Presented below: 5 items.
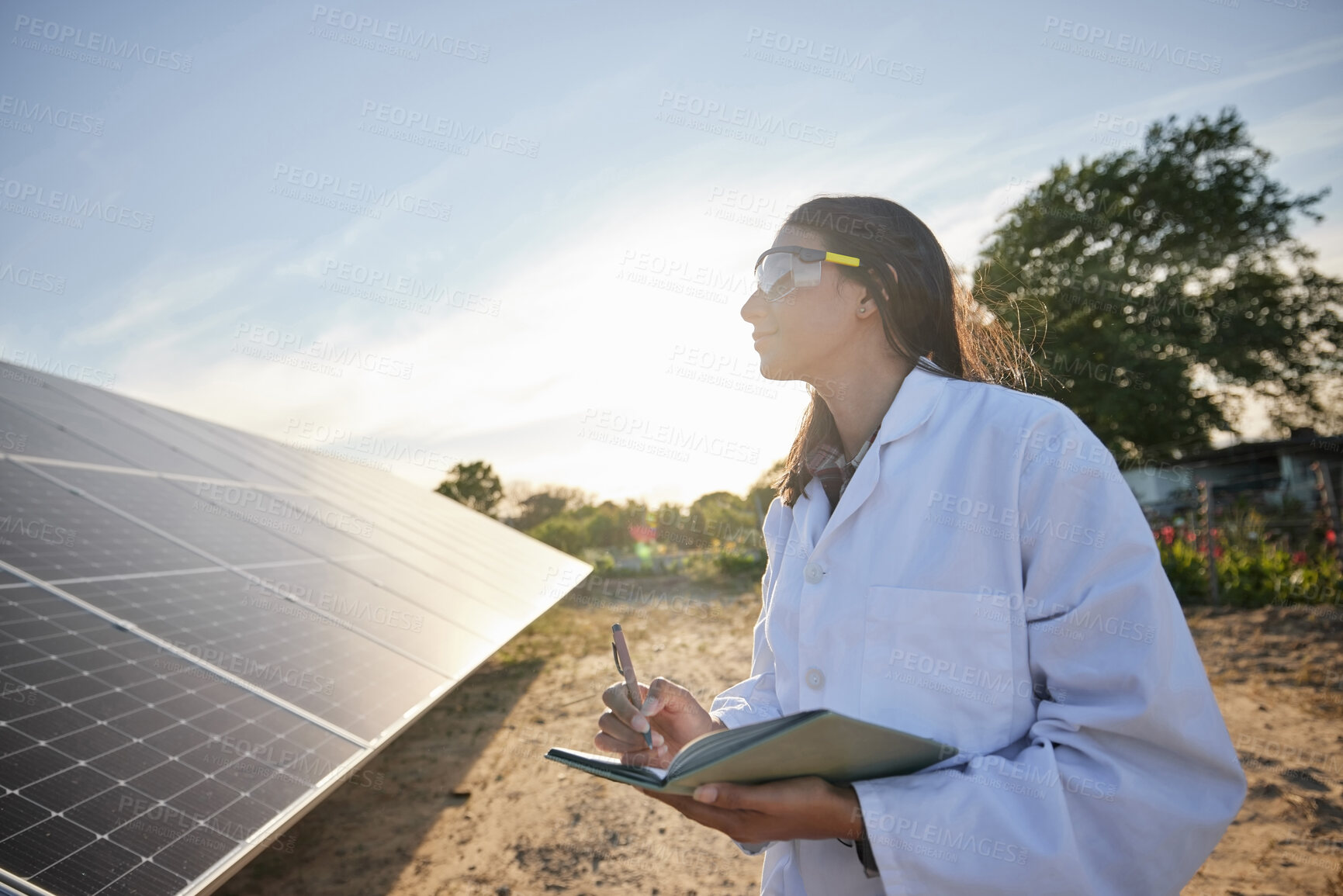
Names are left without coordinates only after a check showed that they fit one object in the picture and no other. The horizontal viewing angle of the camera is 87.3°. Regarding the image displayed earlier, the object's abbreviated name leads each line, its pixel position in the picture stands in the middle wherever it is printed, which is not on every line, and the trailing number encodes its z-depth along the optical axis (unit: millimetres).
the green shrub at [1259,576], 9367
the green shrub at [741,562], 17625
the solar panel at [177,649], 2213
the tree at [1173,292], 24344
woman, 1211
